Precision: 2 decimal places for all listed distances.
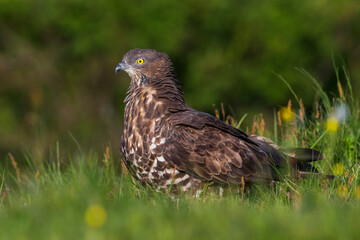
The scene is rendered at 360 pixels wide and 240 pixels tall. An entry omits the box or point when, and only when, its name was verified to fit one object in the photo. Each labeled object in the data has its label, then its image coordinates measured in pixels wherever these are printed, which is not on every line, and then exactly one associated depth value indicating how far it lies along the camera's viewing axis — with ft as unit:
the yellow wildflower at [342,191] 35.30
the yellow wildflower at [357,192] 34.71
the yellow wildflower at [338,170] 40.43
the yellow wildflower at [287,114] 45.94
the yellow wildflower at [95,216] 26.27
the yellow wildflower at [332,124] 42.25
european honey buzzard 38.29
